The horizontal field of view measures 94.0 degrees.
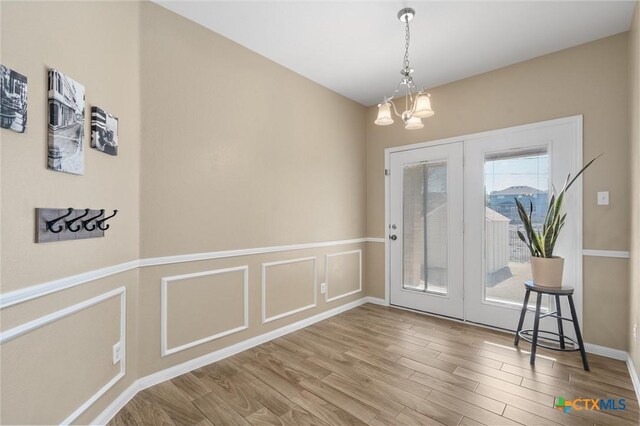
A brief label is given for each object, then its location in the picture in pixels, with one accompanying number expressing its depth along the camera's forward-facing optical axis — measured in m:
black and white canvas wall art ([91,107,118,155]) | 1.64
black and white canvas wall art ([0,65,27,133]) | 1.12
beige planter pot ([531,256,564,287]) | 2.38
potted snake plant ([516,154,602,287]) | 2.38
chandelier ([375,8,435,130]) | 1.95
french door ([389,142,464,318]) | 3.31
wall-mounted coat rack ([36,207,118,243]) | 1.31
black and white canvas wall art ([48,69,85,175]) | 1.35
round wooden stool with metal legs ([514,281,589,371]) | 2.28
